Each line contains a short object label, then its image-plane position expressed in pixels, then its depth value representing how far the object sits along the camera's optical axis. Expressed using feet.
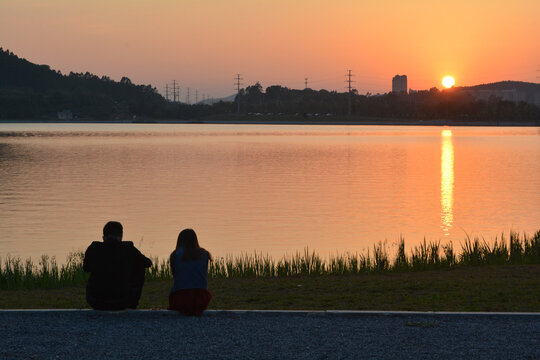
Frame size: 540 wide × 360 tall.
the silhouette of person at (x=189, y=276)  40.22
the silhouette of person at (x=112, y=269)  40.50
